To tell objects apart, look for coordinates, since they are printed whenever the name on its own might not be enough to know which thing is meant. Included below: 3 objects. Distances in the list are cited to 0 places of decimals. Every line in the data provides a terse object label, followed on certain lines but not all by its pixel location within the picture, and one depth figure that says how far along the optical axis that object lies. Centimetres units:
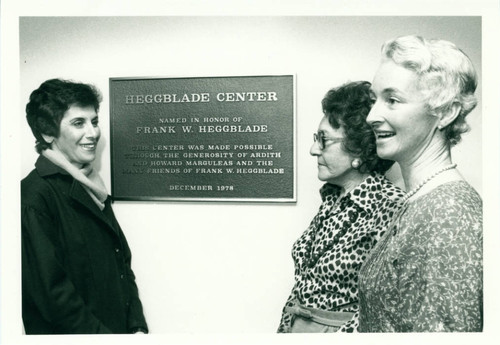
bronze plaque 178
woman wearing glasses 164
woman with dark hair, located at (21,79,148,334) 174
